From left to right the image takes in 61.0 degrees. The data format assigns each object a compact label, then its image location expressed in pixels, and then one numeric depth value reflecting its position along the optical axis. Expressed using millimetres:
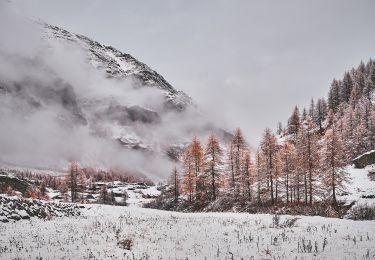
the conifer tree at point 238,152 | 54406
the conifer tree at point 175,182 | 64575
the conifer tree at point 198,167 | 56250
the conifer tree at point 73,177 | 66438
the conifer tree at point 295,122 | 69094
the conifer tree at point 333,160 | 38938
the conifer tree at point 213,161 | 53219
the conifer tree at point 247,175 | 52281
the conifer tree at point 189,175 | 57531
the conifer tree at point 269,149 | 47906
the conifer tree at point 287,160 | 48125
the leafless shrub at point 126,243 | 11090
